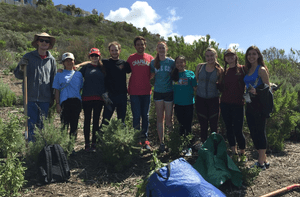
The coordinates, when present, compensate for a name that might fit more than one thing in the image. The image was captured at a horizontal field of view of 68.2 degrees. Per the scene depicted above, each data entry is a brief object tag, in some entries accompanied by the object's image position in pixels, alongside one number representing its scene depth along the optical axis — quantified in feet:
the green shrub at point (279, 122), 15.20
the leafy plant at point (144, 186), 7.69
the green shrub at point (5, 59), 32.22
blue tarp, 7.05
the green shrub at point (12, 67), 29.46
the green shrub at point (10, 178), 8.50
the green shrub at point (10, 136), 10.82
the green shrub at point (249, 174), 10.35
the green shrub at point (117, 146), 11.32
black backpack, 10.11
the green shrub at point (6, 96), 21.15
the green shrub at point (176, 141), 12.73
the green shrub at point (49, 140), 11.17
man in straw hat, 12.41
